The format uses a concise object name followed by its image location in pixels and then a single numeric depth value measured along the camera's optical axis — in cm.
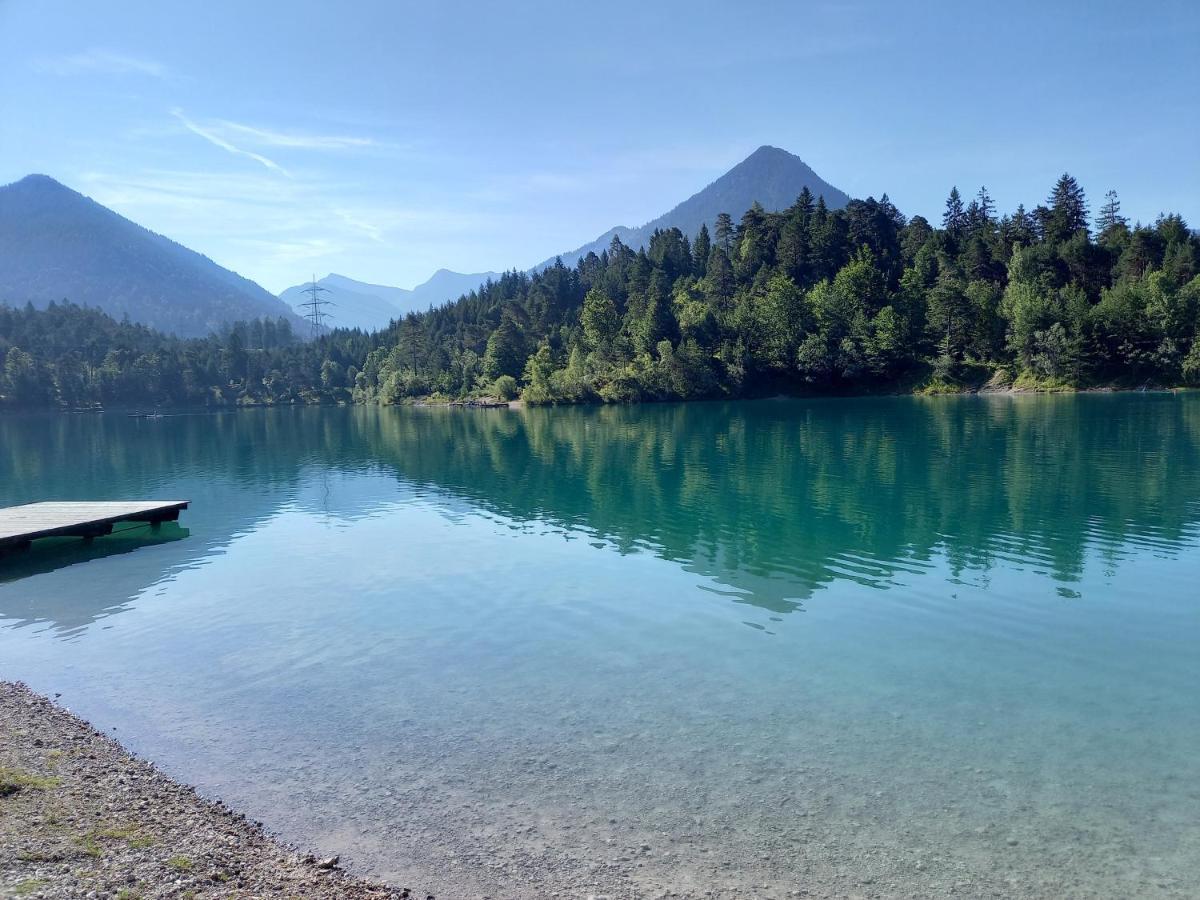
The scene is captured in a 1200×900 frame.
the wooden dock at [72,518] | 3230
